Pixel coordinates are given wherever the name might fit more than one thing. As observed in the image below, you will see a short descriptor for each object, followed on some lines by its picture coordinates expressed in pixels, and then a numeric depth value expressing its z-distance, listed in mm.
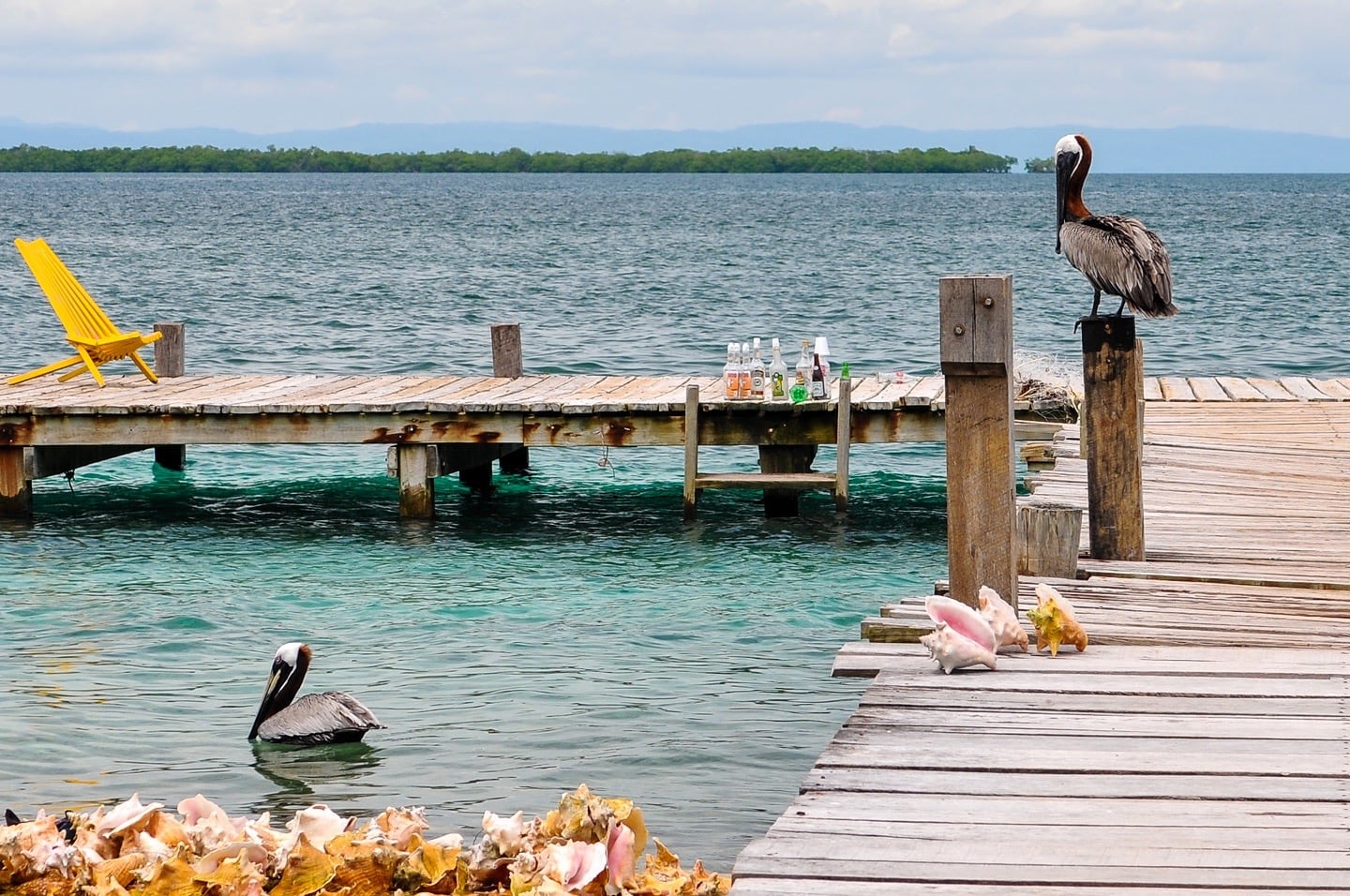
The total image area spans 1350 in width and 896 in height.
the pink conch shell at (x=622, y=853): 8055
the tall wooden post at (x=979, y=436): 11202
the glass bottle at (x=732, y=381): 26370
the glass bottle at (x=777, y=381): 26401
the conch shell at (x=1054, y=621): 11225
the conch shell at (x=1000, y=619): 11225
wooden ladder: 25743
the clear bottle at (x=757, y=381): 26401
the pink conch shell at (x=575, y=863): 7822
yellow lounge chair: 28928
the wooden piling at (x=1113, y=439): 14349
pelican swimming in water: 16125
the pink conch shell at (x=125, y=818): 8836
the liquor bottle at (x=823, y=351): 26309
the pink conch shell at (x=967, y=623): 11087
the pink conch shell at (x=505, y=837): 8132
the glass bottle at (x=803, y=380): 26141
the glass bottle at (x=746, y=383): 26355
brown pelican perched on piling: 15544
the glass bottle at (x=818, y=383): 26447
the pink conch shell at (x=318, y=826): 8583
